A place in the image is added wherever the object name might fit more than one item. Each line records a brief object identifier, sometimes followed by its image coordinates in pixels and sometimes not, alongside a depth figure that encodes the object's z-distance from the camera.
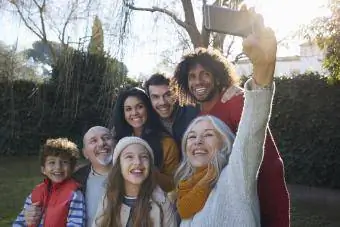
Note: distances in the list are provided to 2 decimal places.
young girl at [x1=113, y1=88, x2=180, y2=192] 2.66
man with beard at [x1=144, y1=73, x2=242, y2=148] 2.77
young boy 2.70
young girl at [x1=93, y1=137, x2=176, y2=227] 2.35
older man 2.76
